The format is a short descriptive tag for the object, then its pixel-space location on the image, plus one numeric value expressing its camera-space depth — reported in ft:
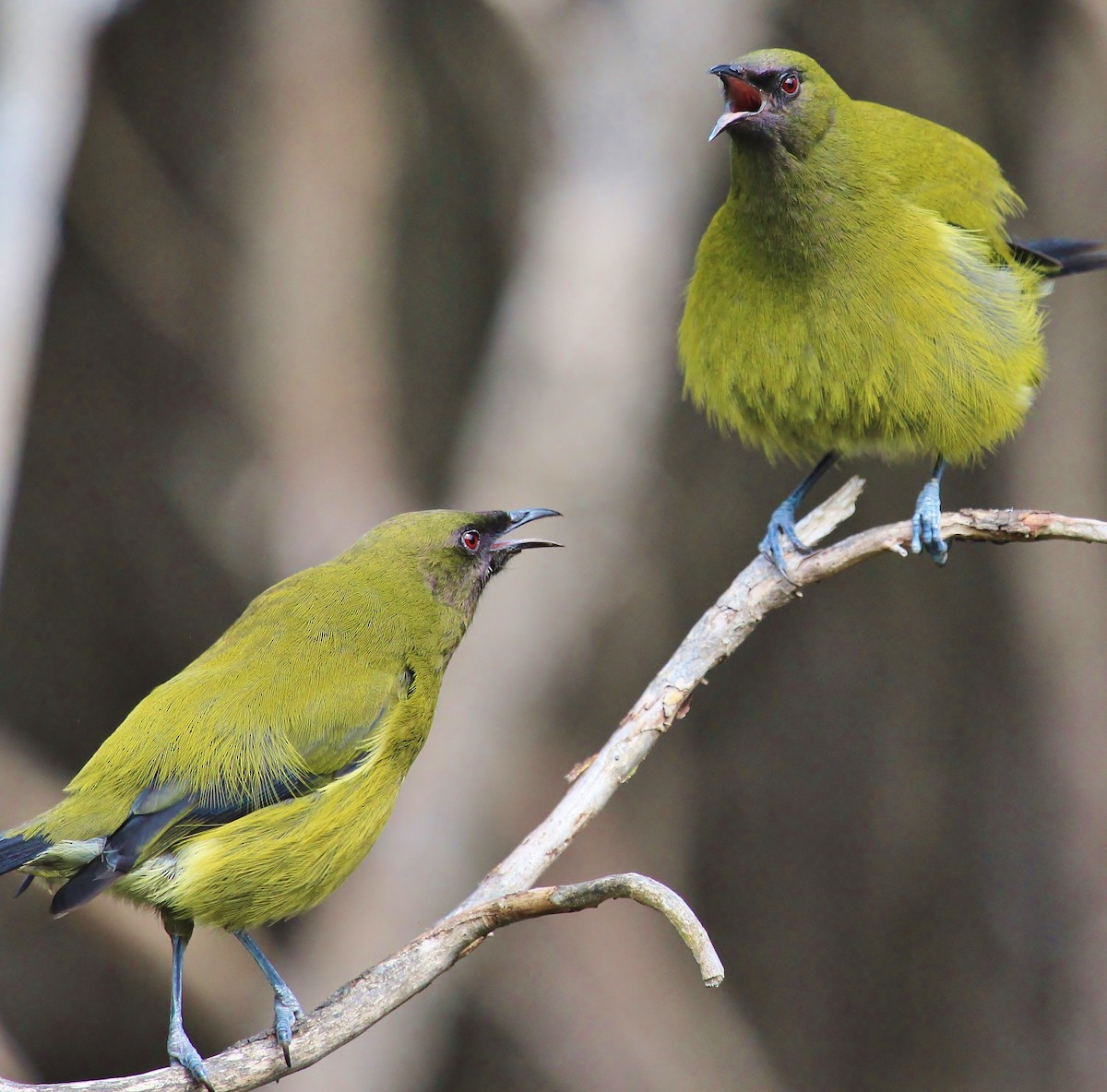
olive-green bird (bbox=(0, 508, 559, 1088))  21.03
